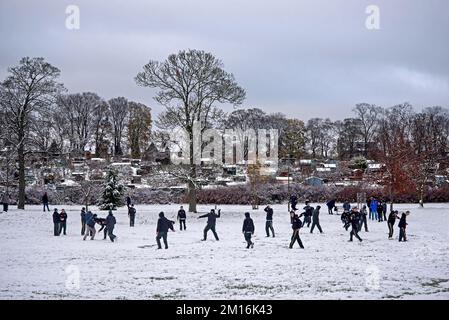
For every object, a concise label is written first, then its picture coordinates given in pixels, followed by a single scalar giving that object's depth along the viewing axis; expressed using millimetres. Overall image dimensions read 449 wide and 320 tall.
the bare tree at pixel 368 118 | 110812
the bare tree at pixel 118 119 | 102112
